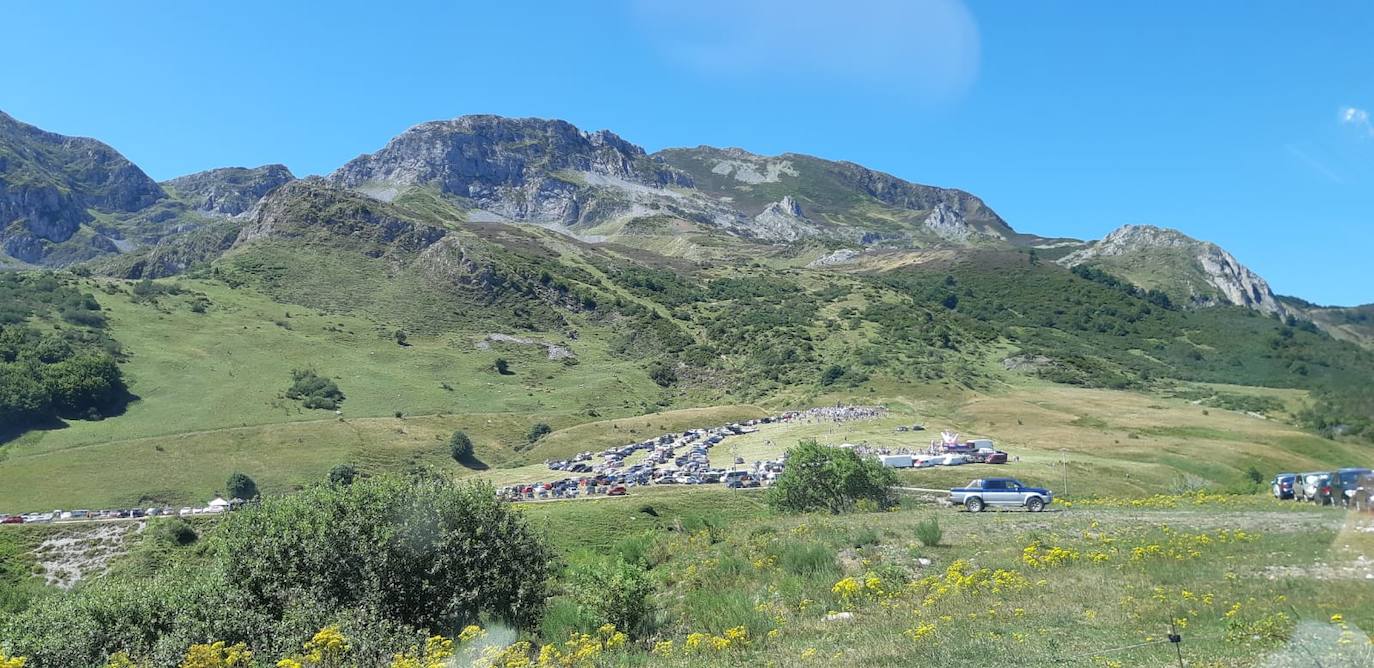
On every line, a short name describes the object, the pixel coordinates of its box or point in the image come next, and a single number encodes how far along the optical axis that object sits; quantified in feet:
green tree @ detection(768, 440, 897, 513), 127.85
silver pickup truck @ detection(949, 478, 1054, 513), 105.70
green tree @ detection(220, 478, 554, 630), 52.80
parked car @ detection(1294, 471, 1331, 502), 94.94
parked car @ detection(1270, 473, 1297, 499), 104.37
